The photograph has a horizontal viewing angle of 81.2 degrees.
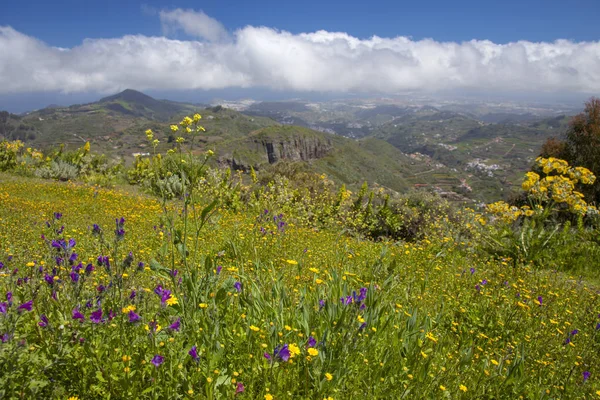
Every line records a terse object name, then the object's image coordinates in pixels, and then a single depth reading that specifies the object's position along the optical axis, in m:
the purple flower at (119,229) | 2.89
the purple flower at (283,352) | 2.32
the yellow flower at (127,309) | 2.62
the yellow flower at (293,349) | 2.52
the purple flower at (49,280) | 2.64
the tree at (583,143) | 18.51
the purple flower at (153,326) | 2.39
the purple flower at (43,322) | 2.47
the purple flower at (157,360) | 2.25
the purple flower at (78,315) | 2.38
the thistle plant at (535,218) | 8.45
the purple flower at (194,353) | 2.39
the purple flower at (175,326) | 2.53
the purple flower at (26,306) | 2.31
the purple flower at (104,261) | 2.68
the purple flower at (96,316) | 2.44
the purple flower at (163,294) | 2.62
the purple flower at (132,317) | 2.42
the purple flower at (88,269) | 2.68
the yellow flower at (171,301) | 2.74
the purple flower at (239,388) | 2.33
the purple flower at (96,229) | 2.83
